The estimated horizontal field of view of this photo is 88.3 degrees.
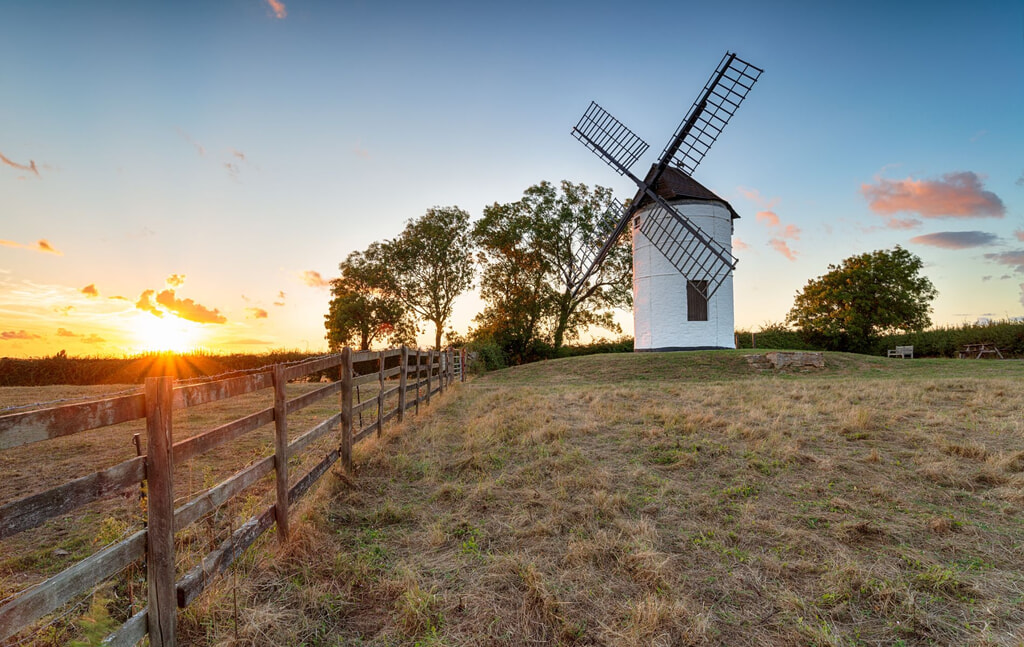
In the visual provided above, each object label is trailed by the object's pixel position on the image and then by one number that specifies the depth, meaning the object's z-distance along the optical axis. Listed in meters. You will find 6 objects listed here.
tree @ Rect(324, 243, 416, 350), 36.66
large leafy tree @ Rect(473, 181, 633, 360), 33.22
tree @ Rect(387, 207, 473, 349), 37.44
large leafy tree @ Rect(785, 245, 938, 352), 37.94
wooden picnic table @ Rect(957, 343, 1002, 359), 31.53
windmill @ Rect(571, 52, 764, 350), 24.77
